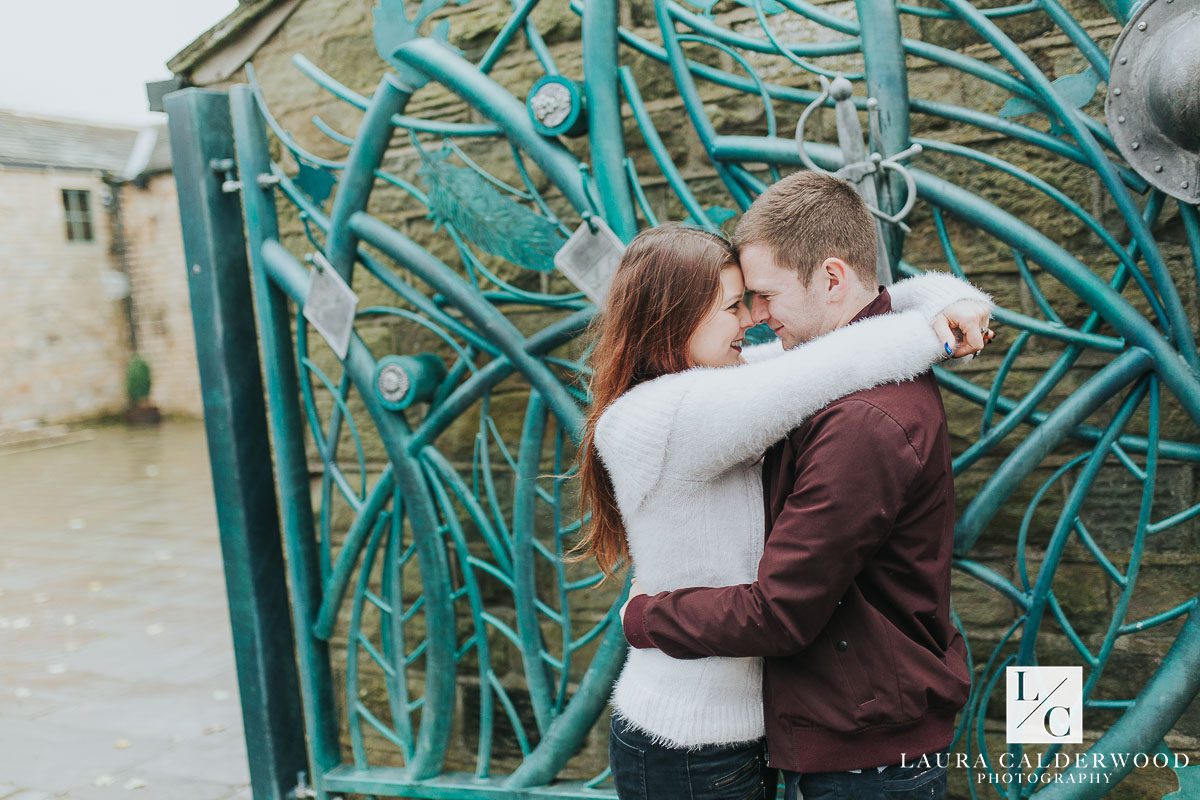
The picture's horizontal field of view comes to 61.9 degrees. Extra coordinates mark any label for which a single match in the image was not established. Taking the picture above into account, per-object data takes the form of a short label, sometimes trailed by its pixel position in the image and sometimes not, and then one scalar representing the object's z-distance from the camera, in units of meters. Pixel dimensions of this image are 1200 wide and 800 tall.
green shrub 17.61
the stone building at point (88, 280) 17.05
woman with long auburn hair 1.51
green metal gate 2.10
